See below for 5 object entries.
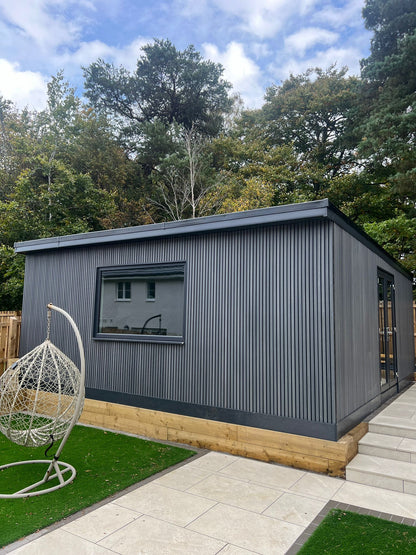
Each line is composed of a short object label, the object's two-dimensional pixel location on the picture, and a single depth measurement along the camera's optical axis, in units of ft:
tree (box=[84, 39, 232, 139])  61.87
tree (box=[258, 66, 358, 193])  54.19
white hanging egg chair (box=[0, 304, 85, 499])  11.07
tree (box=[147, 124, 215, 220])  53.62
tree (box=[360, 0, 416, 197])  42.09
